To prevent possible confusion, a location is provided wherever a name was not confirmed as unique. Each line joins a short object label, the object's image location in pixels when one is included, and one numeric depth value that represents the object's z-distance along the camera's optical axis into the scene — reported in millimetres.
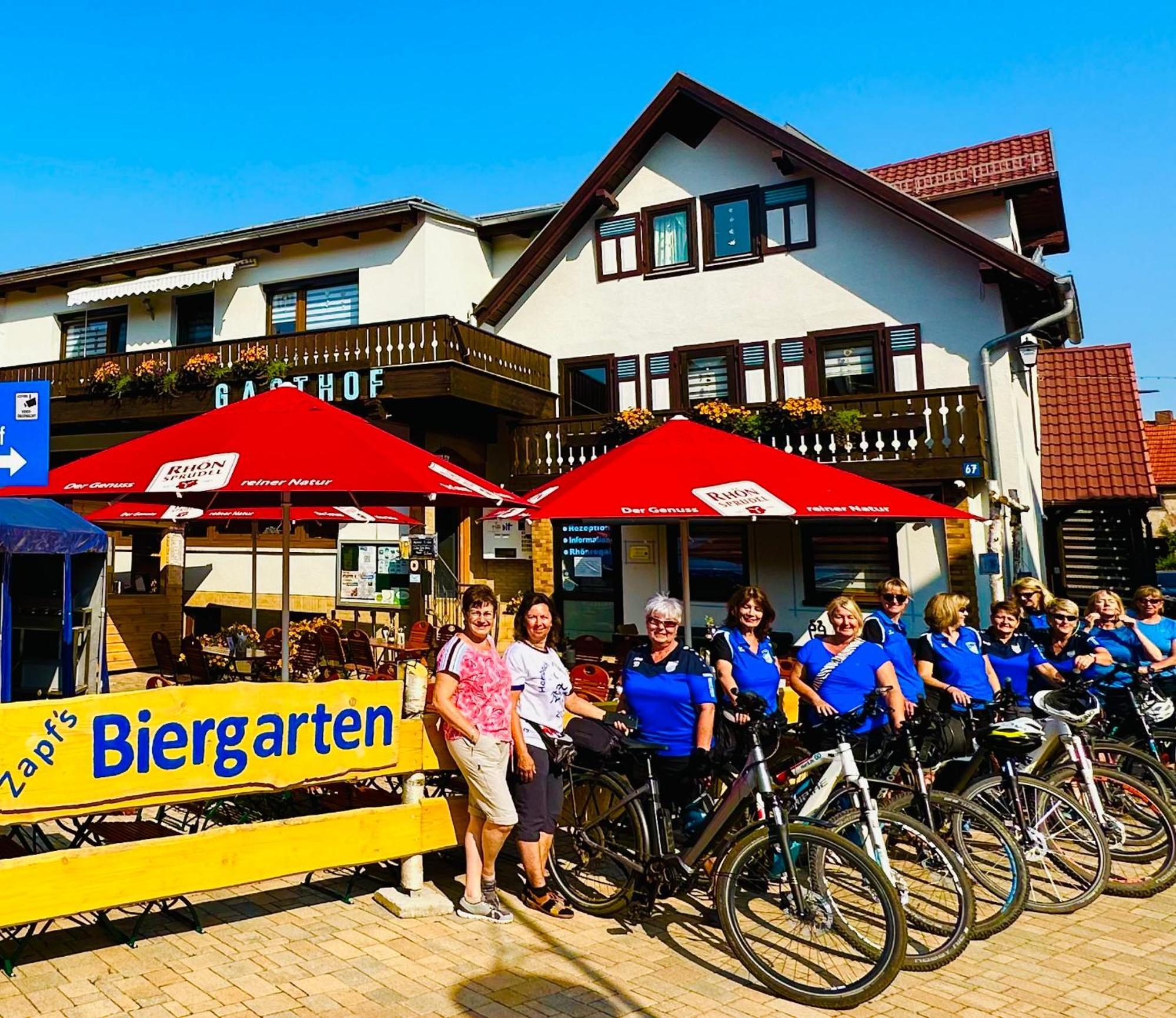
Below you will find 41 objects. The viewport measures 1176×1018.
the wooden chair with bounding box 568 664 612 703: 8367
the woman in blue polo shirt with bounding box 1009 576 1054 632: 7816
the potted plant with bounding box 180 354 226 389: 16578
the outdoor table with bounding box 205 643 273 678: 10695
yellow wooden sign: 3969
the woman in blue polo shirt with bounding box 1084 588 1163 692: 6520
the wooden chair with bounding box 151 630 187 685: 10068
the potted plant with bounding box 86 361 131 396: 17312
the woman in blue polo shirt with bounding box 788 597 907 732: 4941
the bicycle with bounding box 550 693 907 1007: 3756
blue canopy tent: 9242
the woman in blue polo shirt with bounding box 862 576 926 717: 5488
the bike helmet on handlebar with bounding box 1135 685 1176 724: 6277
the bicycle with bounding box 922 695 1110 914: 4750
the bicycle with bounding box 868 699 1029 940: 4293
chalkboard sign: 14906
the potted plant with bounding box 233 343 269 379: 16156
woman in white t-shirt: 4770
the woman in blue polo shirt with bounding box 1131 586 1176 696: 6699
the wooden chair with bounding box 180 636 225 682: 9383
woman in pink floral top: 4609
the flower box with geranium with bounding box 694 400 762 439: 14523
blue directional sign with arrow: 4691
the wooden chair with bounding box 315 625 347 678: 10875
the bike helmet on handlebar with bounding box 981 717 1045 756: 4797
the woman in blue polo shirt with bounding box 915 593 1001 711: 5832
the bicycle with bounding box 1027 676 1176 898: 5055
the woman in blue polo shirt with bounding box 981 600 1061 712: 6293
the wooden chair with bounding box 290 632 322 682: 10344
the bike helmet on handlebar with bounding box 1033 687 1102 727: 5262
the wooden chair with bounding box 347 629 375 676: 10617
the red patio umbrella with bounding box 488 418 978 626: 6230
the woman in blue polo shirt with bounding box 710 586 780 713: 5238
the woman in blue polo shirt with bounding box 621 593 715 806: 4707
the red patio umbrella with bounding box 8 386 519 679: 5219
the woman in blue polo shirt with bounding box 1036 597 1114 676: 6473
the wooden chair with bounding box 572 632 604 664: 11375
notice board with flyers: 16609
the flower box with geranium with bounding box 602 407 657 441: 15062
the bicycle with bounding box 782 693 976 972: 3982
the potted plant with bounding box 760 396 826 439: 14008
